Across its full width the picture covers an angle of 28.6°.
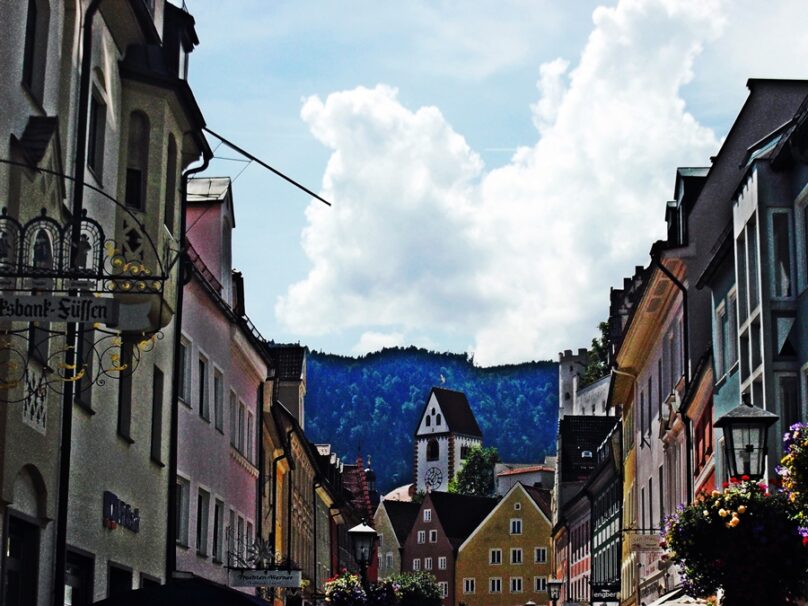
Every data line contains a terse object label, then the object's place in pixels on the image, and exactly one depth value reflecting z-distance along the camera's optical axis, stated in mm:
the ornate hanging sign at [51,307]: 11703
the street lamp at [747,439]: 16828
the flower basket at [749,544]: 16156
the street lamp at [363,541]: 31219
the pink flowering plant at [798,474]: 16219
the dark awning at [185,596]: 14633
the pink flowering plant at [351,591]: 39094
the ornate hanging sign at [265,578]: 33531
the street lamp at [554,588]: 54250
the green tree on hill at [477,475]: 187875
